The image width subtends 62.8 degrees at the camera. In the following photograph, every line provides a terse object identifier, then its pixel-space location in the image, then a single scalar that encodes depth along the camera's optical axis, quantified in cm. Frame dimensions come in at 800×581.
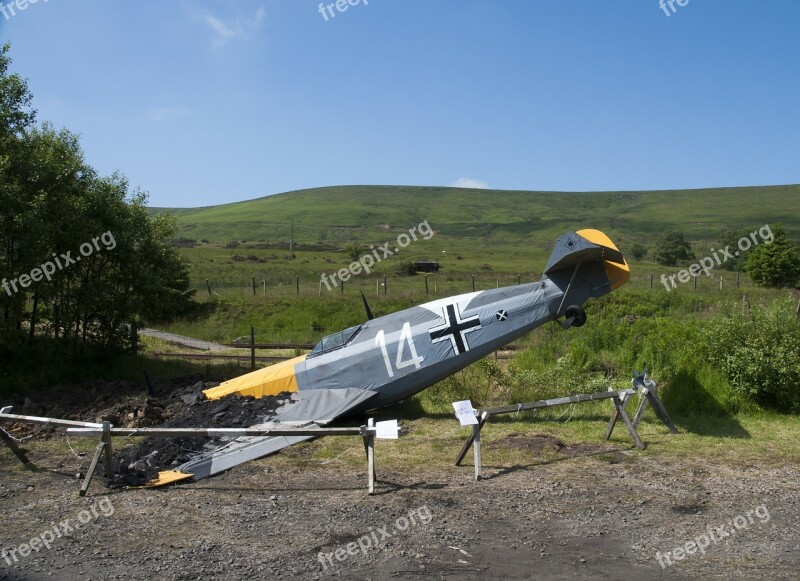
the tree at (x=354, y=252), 6400
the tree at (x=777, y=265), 3750
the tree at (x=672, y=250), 7156
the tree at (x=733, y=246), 5625
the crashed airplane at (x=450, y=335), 1152
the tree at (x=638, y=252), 7625
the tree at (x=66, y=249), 1364
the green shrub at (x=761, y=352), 1161
